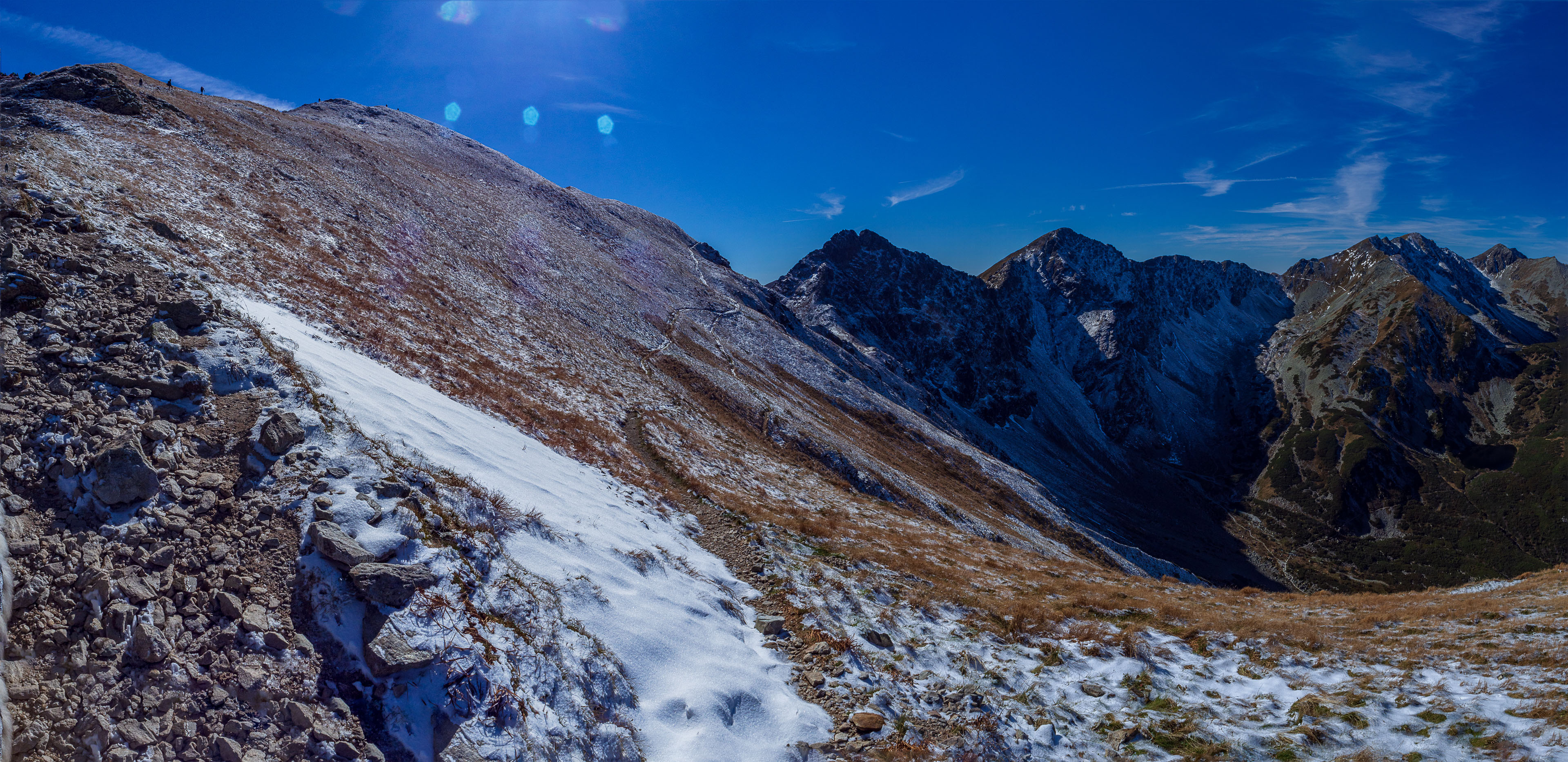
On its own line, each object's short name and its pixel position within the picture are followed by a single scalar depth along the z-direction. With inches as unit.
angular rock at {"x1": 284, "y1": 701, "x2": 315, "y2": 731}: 259.4
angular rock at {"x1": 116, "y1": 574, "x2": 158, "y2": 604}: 265.3
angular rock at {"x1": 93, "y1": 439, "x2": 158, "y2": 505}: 305.0
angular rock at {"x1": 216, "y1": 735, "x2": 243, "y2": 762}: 236.5
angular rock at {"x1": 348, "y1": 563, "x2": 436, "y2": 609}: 318.3
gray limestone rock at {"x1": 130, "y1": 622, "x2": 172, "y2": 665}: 249.0
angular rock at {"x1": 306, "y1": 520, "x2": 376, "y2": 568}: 326.0
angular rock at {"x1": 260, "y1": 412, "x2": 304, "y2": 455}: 385.4
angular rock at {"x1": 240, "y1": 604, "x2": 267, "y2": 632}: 279.7
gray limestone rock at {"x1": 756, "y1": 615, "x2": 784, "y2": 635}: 530.9
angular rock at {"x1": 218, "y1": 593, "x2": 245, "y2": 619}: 281.6
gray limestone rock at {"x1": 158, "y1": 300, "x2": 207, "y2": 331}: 465.1
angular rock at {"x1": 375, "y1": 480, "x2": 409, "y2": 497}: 395.1
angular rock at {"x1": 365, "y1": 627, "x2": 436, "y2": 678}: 289.6
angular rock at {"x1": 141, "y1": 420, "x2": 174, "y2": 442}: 351.6
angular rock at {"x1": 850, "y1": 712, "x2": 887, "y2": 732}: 413.1
